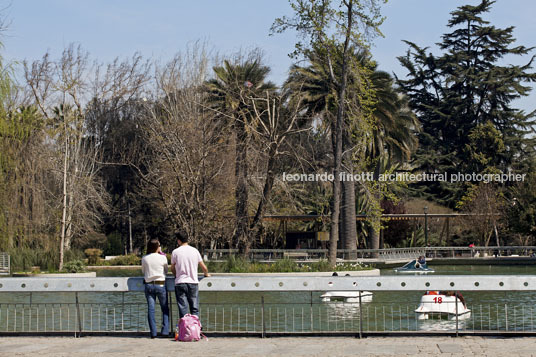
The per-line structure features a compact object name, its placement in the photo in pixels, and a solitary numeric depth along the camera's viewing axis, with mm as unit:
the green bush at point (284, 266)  34906
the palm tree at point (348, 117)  45031
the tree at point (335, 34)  36906
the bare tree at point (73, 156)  47744
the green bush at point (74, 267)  38344
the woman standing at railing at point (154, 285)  12289
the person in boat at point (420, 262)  42559
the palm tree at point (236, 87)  47844
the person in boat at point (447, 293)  21234
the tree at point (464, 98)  71562
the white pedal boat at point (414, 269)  42062
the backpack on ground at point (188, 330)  11844
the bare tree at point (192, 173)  39594
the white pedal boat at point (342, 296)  21828
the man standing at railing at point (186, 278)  12195
